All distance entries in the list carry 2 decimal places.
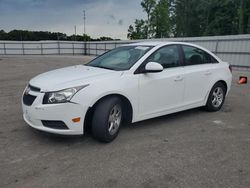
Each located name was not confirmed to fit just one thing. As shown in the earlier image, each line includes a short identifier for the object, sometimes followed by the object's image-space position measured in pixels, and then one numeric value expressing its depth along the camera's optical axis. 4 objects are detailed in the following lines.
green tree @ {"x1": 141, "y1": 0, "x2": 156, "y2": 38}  41.58
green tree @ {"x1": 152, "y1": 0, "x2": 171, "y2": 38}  41.18
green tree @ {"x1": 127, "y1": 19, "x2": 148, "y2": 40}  42.62
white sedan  2.60
